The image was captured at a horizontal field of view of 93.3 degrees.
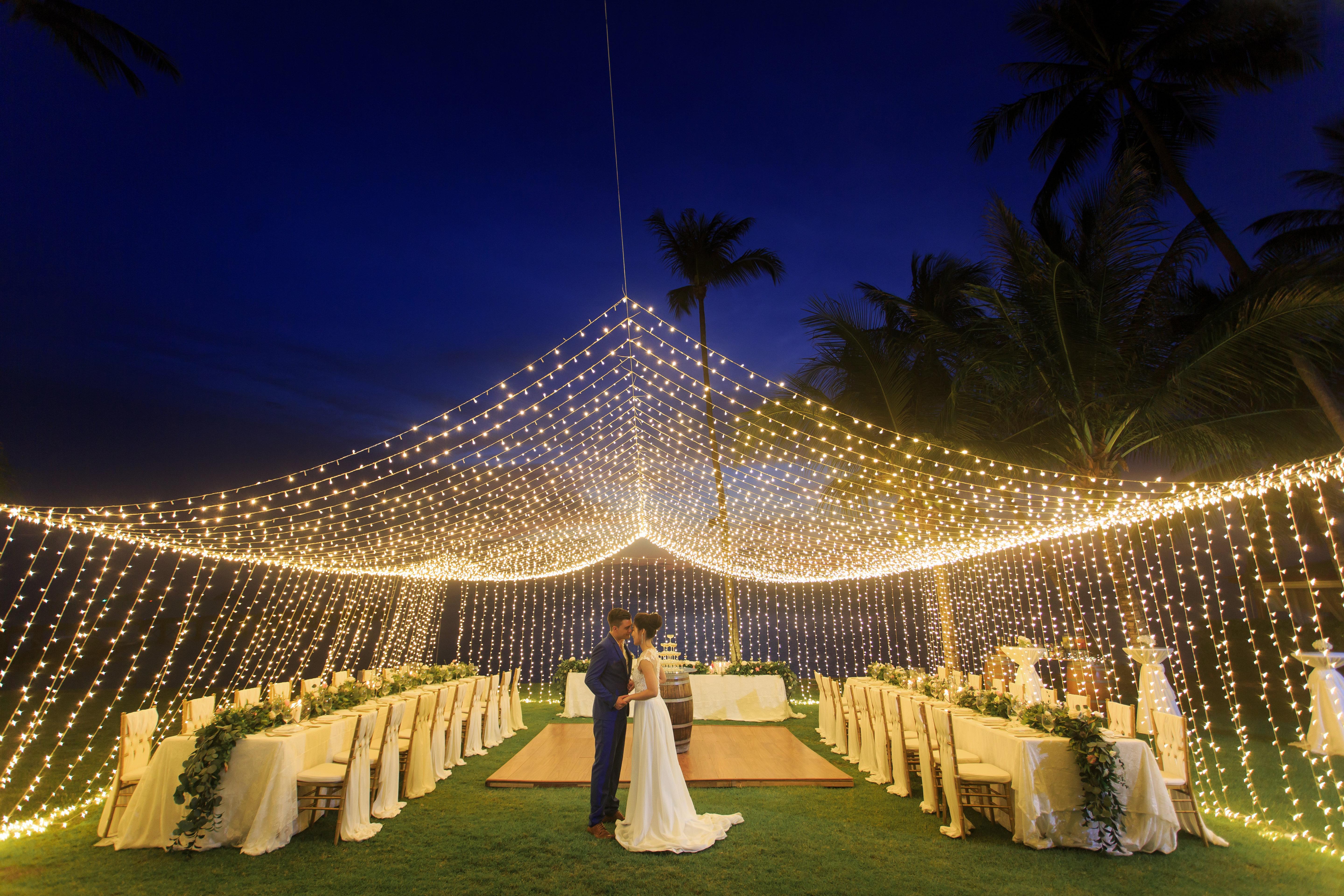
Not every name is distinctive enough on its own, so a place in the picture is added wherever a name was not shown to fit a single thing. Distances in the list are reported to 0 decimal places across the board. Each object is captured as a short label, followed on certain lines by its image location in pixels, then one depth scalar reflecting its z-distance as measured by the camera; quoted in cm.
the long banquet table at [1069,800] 385
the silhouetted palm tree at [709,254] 1266
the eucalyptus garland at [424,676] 683
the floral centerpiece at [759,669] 1034
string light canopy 544
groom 429
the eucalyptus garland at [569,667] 1077
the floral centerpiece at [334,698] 523
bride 395
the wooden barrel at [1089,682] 841
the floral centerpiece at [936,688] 618
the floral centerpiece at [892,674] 724
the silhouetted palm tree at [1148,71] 814
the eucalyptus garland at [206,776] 381
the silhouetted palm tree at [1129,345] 700
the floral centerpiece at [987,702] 509
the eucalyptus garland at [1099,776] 379
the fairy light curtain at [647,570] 541
